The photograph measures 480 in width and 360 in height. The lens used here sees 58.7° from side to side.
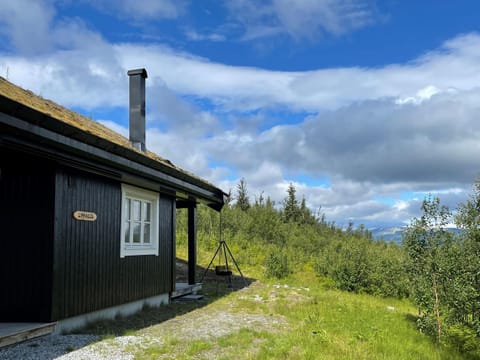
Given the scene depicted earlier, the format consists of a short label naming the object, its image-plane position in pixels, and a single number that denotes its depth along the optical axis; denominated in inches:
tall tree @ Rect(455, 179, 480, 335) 228.8
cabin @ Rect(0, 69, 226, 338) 202.2
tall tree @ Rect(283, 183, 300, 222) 998.4
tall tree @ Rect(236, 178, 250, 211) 1052.6
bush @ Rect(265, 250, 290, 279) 604.5
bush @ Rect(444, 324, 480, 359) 232.5
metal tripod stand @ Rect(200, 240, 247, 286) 463.8
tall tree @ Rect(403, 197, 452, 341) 248.4
